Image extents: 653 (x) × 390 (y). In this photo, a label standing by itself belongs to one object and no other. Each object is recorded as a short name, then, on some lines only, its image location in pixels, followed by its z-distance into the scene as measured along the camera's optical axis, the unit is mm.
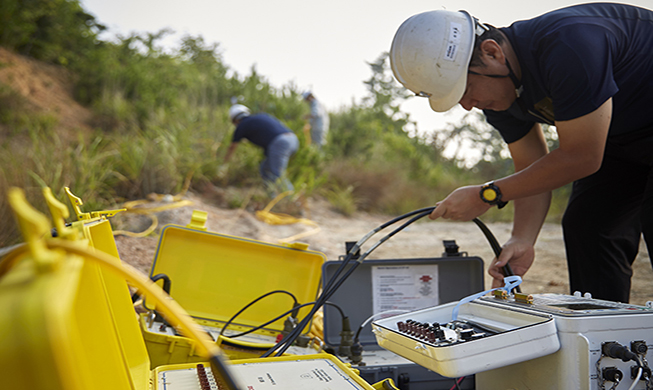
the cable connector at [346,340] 1686
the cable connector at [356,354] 1657
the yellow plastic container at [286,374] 1032
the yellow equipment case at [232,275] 2084
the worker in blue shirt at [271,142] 6176
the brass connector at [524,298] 1250
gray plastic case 2025
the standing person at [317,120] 8969
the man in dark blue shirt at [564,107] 1379
